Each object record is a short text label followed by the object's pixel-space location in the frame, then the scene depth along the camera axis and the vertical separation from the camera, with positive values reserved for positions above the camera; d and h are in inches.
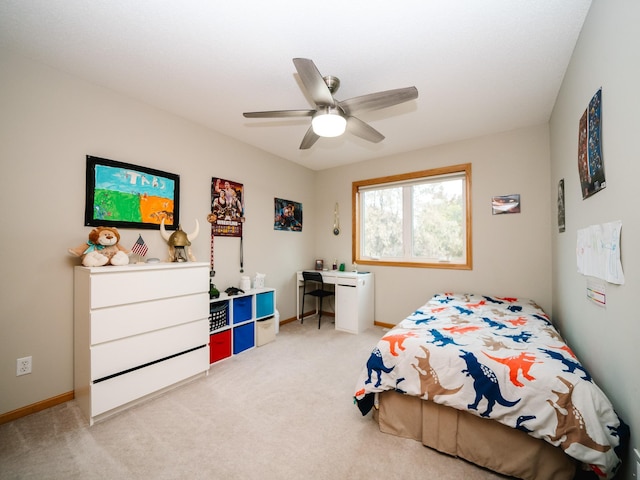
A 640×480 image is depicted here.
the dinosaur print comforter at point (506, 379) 47.5 -28.6
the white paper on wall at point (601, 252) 48.3 -1.6
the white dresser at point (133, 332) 74.0 -26.2
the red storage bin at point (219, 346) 108.4 -41.0
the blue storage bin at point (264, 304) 129.7 -28.7
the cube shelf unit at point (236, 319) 110.3 -32.6
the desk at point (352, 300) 147.7 -30.3
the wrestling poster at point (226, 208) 126.1 +18.6
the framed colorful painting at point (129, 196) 88.5 +18.3
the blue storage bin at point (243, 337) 118.8 -41.4
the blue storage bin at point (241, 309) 119.2 -28.5
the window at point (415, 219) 139.9 +14.9
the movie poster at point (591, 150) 55.1 +21.4
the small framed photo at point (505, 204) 123.6 +18.9
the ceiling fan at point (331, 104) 62.7 +38.2
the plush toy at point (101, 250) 79.5 -1.0
